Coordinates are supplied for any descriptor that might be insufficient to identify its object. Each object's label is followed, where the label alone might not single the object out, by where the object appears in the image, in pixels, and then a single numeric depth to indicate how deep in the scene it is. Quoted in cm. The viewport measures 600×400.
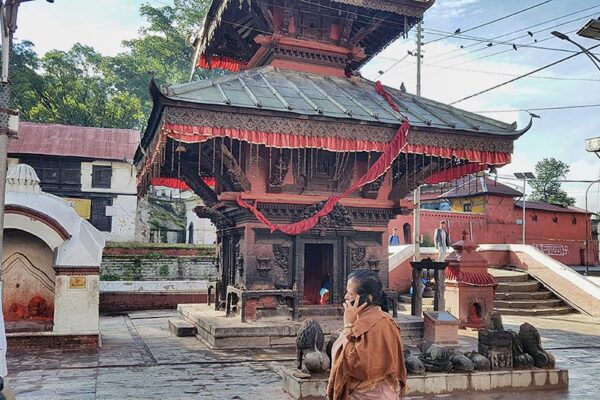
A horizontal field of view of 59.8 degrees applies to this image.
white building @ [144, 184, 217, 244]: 3878
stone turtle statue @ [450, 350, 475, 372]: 781
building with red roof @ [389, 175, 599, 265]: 3281
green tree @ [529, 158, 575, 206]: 5003
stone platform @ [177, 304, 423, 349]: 1057
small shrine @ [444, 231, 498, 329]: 1477
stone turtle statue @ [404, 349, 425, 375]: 759
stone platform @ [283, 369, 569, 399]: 705
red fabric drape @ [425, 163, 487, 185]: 1327
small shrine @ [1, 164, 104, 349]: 1077
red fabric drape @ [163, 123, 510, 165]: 957
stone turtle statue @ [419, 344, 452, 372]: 777
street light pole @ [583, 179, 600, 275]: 3721
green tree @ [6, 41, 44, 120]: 3894
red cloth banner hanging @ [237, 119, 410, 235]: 1091
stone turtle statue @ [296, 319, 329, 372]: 729
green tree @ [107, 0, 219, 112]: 4728
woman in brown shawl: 377
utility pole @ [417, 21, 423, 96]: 2466
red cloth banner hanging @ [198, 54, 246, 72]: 1559
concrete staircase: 1845
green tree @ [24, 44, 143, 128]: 4047
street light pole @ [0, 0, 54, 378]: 711
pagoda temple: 1034
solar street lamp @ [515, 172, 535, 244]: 3453
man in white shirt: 1883
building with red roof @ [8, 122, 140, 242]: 3191
